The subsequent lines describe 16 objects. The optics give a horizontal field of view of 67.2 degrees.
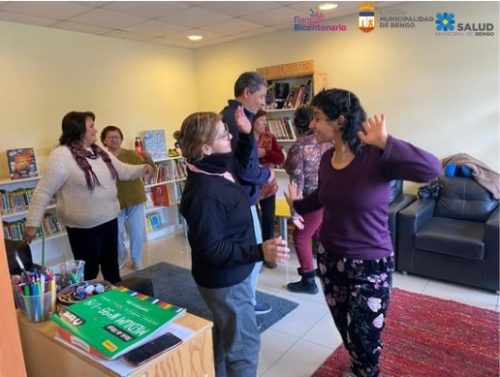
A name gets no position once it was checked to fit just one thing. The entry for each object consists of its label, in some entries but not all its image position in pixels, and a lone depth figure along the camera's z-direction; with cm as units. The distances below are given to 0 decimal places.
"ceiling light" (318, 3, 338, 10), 367
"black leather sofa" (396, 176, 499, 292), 288
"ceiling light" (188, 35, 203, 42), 472
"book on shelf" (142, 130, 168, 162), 481
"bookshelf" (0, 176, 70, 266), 358
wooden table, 97
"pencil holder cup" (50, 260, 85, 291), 141
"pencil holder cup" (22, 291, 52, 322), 119
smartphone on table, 95
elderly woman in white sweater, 227
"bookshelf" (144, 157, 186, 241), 486
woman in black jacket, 139
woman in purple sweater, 156
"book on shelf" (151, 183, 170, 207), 492
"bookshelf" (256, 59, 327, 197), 435
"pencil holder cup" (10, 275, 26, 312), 122
